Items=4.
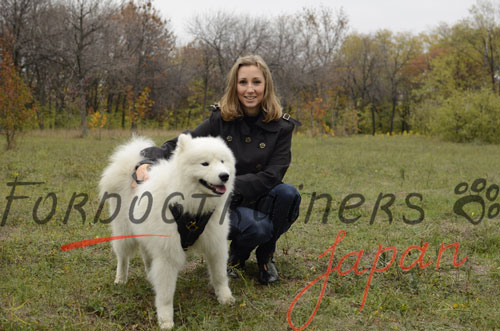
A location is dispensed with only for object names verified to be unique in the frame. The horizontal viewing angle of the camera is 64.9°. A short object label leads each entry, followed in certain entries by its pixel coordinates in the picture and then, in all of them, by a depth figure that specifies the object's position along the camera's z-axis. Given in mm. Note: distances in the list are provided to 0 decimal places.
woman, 3289
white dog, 2559
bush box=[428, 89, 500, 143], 19078
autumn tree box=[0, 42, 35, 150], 11516
